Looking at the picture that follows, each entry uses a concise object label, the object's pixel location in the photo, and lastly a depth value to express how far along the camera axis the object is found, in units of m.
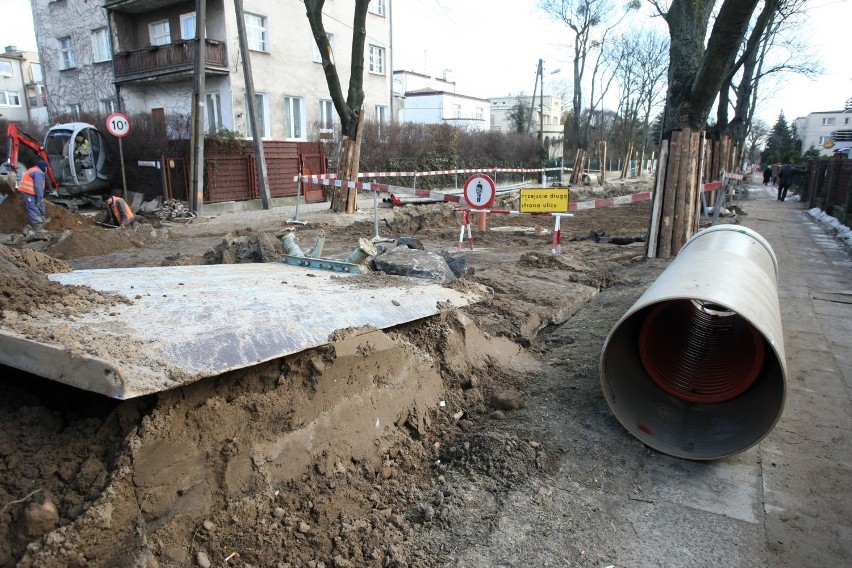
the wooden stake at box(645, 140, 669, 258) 9.37
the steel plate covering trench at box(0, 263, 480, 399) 2.49
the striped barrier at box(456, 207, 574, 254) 9.05
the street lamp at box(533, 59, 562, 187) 30.69
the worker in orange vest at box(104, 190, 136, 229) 12.52
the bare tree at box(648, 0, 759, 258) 9.20
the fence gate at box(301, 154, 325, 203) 20.59
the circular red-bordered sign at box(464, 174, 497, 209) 9.08
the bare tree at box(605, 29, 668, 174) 43.94
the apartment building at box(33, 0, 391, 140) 22.75
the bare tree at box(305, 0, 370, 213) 15.05
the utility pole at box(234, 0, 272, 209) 15.54
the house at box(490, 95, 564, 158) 72.53
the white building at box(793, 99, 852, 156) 87.19
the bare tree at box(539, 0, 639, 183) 33.88
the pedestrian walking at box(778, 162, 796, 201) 27.20
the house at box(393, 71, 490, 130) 51.38
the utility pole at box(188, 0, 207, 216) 14.78
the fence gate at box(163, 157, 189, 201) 17.75
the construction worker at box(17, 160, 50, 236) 11.70
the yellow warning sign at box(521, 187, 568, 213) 8.96
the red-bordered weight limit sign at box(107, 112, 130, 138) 14.82
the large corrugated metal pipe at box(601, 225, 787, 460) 3.64
